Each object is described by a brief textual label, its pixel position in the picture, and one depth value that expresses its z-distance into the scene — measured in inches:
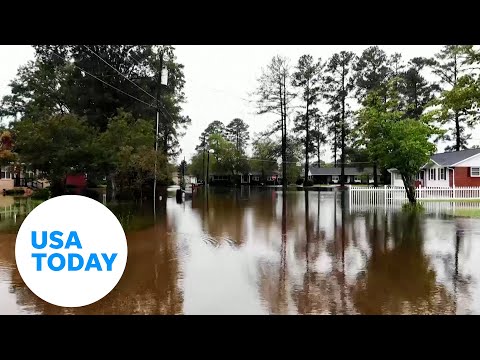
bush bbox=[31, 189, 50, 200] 620.8
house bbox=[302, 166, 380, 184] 1823.7
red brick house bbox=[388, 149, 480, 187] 845.8
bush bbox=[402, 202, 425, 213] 494.9
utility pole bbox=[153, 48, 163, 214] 601.0
